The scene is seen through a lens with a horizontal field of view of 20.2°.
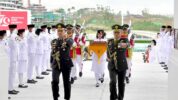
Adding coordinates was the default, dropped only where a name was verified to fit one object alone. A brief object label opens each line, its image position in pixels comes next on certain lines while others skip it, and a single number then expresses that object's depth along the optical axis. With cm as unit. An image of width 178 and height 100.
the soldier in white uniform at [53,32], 1712
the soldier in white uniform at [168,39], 1872
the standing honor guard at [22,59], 1307
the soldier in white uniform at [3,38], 1090
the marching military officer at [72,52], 1213
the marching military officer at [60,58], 1022
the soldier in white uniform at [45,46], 1633
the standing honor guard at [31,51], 1454
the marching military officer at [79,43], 1454
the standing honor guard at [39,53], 1559
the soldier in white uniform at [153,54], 2502
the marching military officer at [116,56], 1020
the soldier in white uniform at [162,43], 2072
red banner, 2453
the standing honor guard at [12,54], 1212
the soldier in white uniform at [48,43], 1689
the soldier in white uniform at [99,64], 1362
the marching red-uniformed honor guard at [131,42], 1217
